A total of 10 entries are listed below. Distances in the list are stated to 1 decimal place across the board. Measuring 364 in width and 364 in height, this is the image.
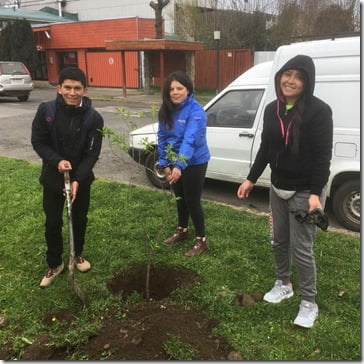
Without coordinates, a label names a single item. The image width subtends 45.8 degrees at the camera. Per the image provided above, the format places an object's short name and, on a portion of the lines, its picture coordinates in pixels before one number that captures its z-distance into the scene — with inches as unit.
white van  185.0
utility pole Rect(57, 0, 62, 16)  1551.4
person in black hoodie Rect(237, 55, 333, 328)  107.2
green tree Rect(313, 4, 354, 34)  971.3
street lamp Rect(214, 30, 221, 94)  746.2
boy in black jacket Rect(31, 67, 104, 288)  130.4
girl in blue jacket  145.4
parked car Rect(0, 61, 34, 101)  732.7
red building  899.4
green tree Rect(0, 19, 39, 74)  1077.8
